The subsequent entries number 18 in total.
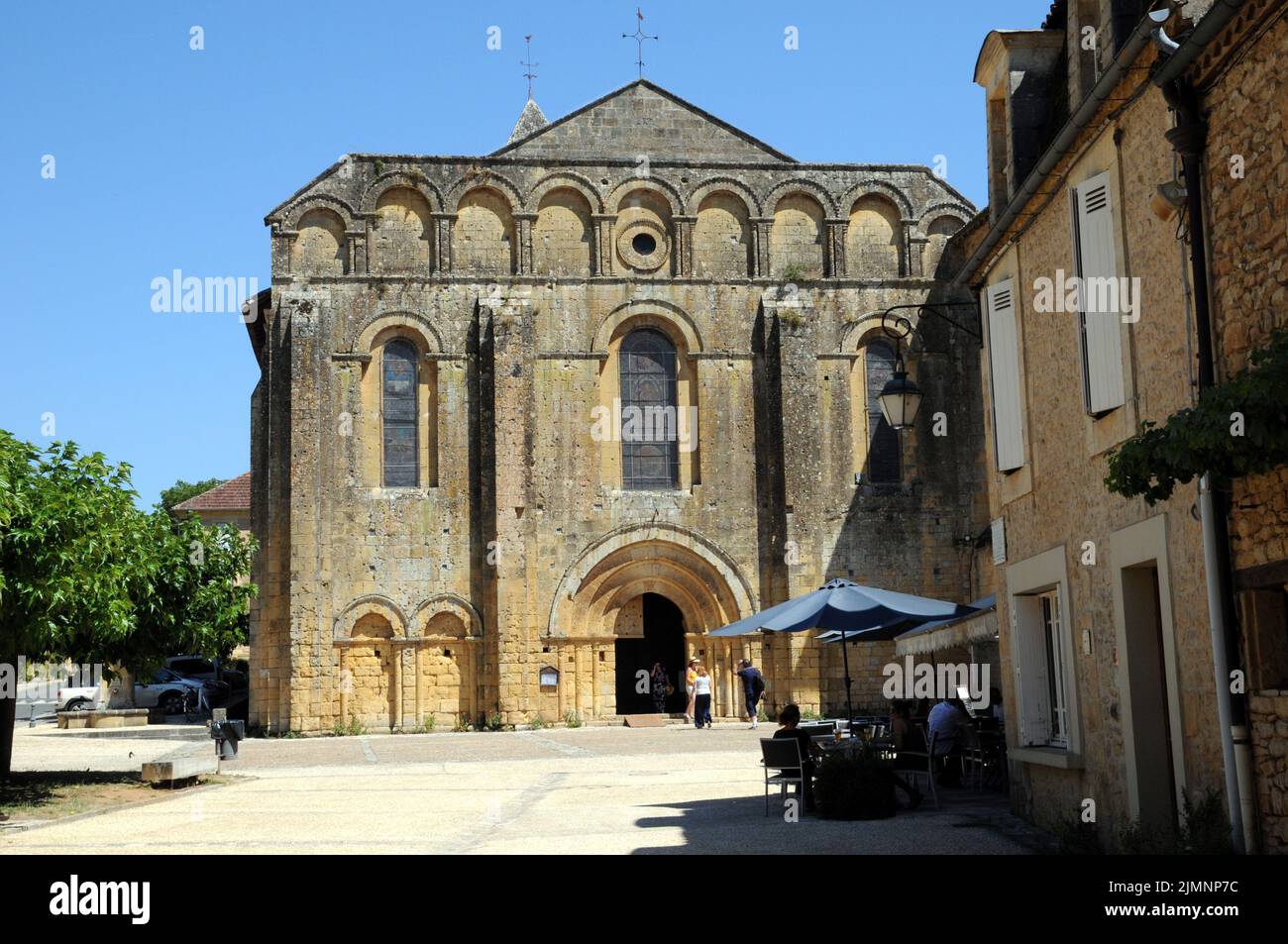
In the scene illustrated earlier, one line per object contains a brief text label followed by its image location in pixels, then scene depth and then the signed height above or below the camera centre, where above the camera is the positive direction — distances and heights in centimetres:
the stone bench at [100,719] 3581 -63
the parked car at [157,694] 4169 -7
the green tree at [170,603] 1848 +112
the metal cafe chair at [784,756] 1338 -76
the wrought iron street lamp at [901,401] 1402 +250
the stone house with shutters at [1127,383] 780 +182
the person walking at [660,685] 3089 -22
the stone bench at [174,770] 1730 -93
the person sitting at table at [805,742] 1355 -66
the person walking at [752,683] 2772 -22
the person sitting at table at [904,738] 1507 -73
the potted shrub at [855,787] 1301 -104
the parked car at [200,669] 4494 +63
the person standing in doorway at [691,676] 2869 -5
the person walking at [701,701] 2794 -52
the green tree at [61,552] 1325 +133
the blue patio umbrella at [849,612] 1559 +60
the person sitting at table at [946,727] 1470 -61
